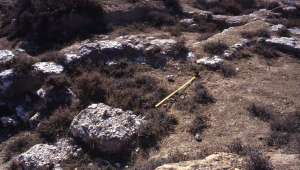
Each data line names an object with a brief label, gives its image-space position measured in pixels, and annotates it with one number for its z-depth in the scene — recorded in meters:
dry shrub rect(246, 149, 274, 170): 2.69
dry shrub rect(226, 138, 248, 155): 3.38
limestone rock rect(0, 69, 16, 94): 6.14
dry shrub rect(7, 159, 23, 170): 4.21
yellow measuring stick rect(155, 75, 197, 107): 5.35
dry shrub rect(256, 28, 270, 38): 7.66
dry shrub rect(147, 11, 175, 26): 9.73
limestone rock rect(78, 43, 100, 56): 7.23
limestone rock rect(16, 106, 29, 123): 5.77
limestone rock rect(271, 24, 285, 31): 8.03
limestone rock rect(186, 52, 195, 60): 7.08
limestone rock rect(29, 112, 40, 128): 5.50
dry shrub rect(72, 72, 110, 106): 5.67
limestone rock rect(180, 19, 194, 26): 9.59
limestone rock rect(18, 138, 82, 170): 4.02
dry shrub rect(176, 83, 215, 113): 5.10
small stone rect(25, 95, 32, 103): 6.24
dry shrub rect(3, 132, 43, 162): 4.73
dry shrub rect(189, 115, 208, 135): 4.43
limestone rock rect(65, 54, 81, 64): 6.77
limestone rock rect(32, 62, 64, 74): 6.21
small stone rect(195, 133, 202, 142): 4.21
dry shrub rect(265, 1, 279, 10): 10.92
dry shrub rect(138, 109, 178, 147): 4.39
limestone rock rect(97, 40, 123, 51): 7.43
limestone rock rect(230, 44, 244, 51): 7.17
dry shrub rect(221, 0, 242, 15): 11.30
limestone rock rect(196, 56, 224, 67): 6.52
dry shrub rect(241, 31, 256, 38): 7.78
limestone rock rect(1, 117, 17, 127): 5.73
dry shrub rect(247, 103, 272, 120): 4.48
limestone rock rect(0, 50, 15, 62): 6.53
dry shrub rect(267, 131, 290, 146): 3.63
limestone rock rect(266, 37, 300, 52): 6.95
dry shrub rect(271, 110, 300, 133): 3.94
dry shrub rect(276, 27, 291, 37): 7.65
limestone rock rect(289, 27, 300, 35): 7.93
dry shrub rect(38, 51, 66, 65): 6.66
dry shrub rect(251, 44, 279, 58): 6.88
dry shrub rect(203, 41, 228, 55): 7.07
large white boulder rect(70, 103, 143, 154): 4.27
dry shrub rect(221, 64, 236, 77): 6.16
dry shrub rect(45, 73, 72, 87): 5.76
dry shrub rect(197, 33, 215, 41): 8.20
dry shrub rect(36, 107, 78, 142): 4.88
